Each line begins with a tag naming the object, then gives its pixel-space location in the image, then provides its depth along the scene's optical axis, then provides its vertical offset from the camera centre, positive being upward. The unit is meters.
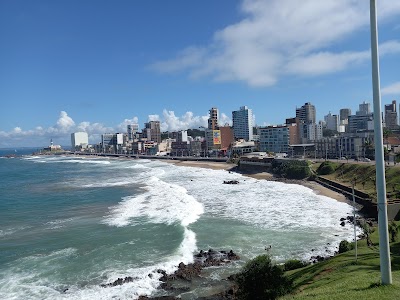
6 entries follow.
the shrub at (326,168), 68.06 -5.58
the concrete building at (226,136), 166.38 +3.94
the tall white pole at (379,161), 10.48 -0.69
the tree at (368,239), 22.97 -6.72
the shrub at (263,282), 15.95 -6.62
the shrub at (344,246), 23.92 -7.43
